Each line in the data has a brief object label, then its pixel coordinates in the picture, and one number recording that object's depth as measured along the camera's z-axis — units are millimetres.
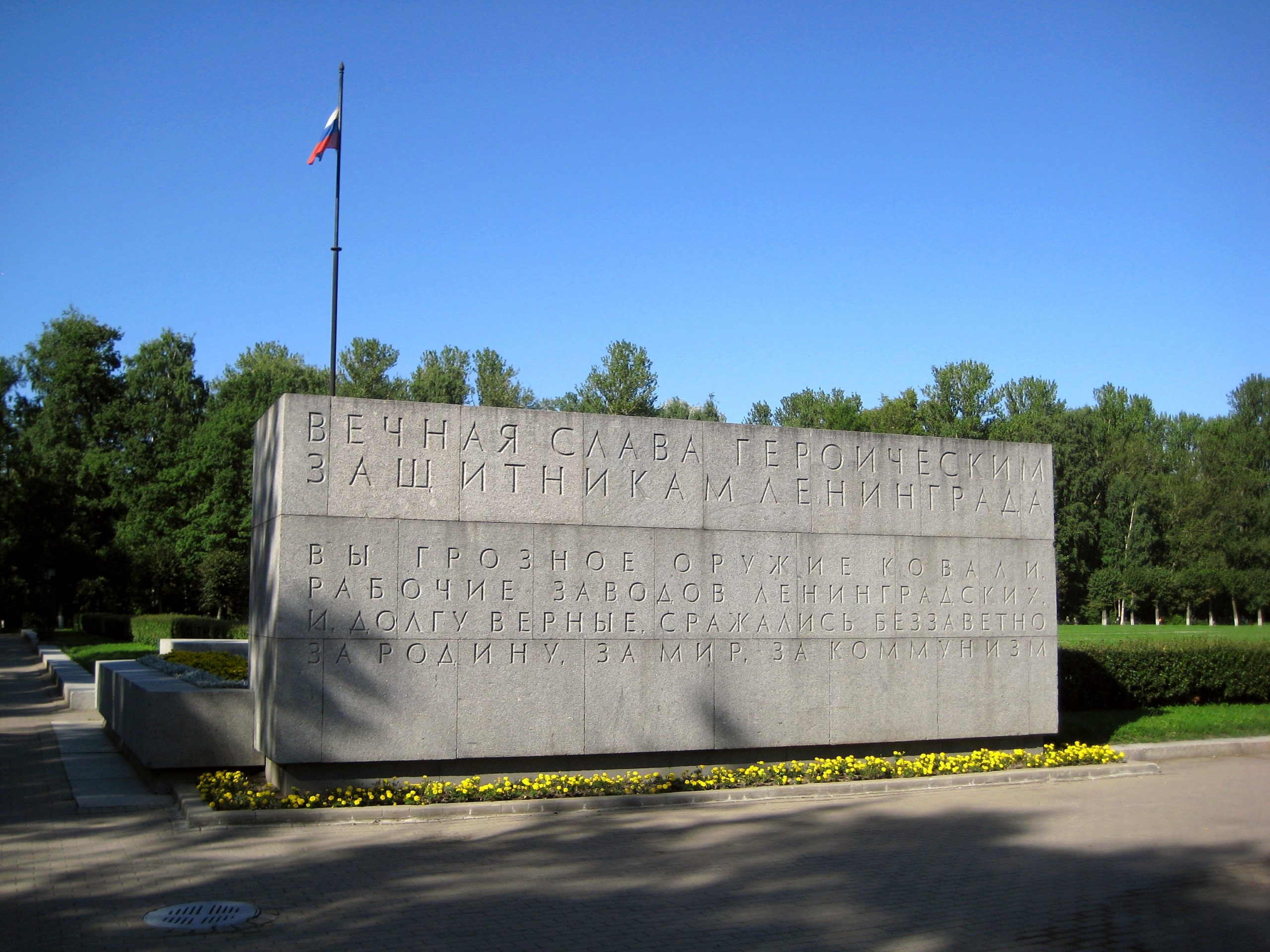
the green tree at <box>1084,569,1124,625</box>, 75875
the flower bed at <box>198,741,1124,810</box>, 10562
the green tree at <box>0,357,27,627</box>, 54062
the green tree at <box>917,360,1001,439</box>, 81000
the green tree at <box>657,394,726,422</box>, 78125
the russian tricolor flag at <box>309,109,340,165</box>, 20188
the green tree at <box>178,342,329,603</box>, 50875
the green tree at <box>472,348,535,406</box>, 71125
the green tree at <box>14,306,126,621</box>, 54500
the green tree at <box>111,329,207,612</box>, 52312
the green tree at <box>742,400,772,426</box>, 88938
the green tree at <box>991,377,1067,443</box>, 80125
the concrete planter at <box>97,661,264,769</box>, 11367
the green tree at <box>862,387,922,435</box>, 78375
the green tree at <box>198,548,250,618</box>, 47812
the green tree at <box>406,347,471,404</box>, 69625
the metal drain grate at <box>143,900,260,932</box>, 7023
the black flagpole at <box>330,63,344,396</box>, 19828
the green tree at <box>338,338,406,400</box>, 69562
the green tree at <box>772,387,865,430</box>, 76812
